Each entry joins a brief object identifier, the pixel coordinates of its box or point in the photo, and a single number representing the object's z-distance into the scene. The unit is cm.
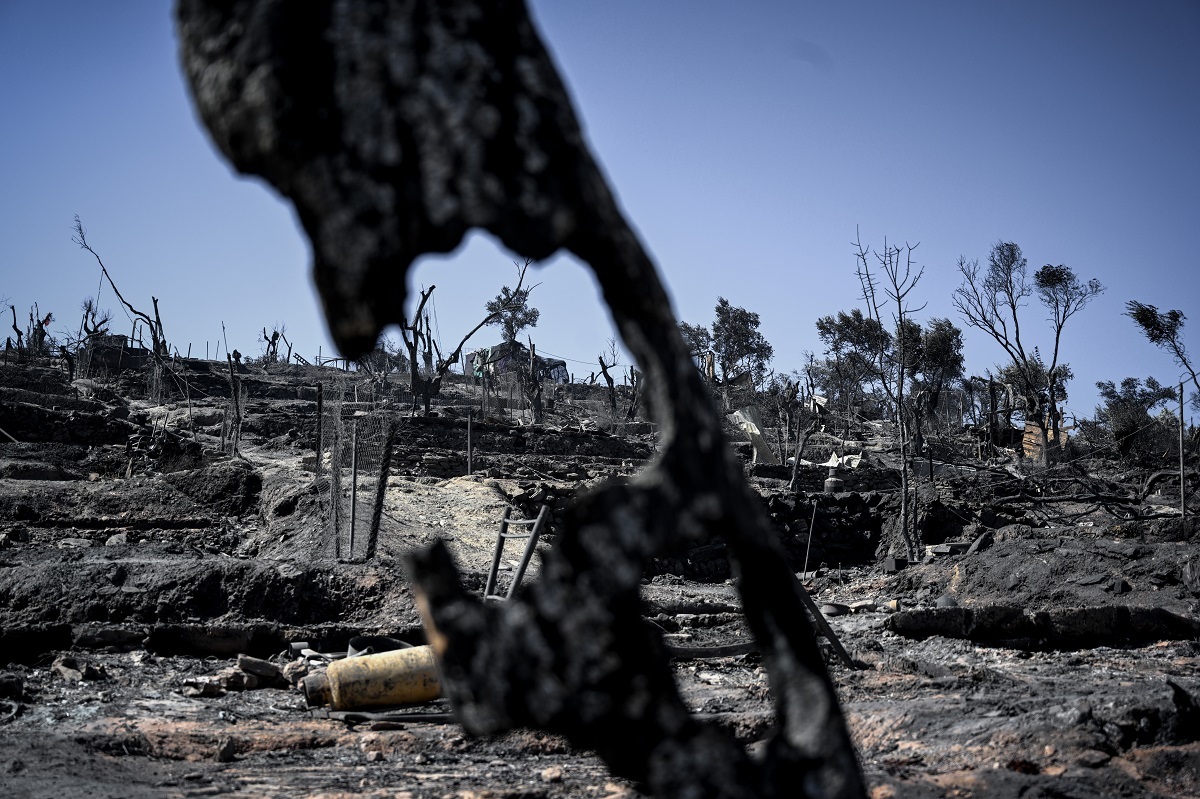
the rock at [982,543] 1493
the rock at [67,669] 758
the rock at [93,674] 763
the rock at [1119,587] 1177
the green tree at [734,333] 5338
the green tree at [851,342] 4341
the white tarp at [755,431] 2831
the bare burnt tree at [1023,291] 3375
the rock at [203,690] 752
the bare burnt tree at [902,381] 1541
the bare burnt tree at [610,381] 4061
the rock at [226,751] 578
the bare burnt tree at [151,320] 3058
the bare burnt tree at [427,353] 3036
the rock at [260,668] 800
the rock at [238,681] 777
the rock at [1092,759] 504
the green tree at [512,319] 5050
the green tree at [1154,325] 2391
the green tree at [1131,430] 2512
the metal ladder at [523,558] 851
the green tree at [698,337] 5288
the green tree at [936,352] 3788
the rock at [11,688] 688
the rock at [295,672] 813
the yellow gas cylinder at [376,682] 726
